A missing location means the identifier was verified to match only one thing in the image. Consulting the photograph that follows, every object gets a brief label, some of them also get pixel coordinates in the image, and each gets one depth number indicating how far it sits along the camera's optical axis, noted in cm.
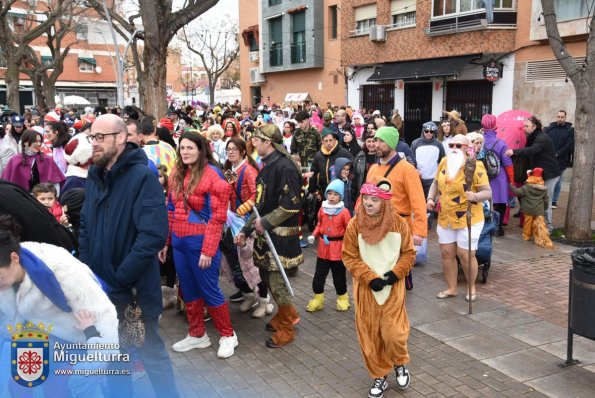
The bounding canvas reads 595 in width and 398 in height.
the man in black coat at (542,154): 934
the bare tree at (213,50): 4588
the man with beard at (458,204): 590
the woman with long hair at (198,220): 466
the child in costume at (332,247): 591
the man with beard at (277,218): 489
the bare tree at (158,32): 1167
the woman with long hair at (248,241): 563
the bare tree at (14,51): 2428
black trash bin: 423
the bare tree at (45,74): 3203
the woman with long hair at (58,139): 748
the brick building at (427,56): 1961
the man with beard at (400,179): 539
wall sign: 1930
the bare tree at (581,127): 848
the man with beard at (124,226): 346
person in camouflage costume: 966
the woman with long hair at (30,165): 700
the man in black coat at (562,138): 1133
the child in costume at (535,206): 857
